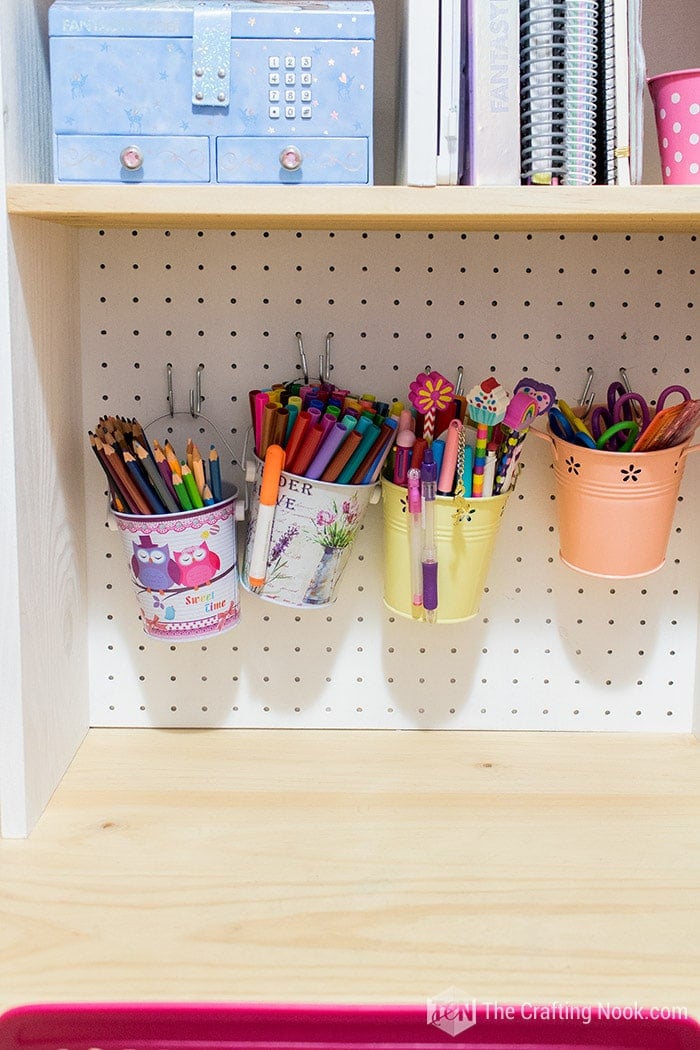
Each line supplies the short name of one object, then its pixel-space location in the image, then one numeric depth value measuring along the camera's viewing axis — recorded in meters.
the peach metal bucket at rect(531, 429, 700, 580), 0.91
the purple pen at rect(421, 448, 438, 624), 0.91
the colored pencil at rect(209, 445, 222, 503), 0.93
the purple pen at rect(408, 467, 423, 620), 0.91
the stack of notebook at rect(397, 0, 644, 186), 0.76
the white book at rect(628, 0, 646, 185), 0.78
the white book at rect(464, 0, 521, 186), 0.77
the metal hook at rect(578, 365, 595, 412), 1.00
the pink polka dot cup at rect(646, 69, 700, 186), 0.77
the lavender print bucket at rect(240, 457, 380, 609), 0.90
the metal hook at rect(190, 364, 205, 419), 1.00
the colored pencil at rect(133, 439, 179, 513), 0.90
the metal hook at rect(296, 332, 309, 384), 0.99
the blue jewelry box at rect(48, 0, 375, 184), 0.77
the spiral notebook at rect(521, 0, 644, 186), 0.77
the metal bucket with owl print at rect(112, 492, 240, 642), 0.90
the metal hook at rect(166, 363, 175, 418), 1.00
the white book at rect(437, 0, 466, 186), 0.76
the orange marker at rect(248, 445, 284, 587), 0.89
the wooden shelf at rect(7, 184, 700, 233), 0.74
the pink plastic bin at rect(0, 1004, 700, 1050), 0.65
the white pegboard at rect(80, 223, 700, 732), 0.99
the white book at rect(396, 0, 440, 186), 0.75
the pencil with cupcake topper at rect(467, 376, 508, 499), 0.90
